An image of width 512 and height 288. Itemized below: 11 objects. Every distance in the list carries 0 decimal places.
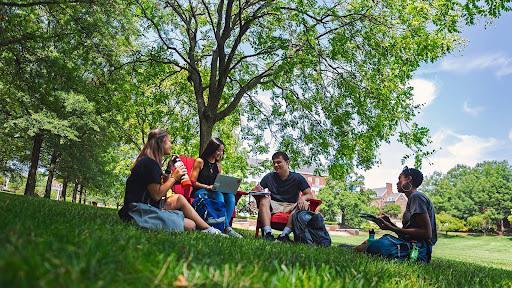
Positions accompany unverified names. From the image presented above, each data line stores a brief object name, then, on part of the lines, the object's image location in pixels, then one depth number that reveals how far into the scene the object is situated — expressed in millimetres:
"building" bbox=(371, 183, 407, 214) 79250
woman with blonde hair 4562
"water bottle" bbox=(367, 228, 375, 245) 5071
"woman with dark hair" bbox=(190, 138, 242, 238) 6141
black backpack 6105
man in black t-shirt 7000
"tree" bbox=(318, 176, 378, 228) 42750
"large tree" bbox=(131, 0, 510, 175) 9820
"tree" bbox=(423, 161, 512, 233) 47656
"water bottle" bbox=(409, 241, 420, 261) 4661
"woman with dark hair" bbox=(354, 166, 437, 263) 4738
